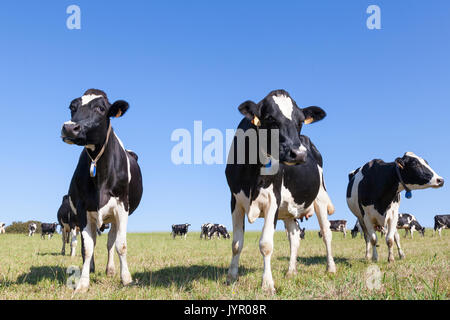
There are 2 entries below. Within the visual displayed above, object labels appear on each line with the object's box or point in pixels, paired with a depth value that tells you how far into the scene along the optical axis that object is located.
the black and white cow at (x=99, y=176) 6.27
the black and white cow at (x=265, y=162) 5.51
